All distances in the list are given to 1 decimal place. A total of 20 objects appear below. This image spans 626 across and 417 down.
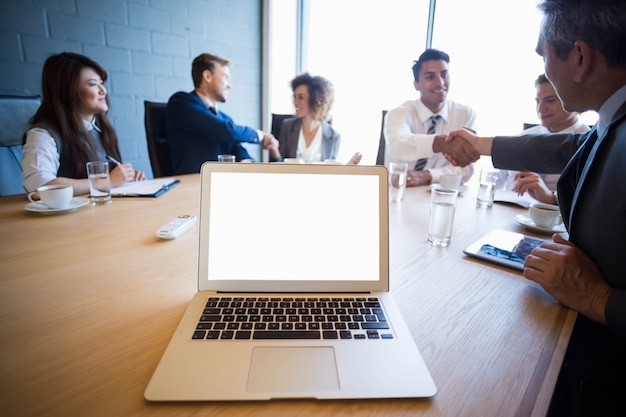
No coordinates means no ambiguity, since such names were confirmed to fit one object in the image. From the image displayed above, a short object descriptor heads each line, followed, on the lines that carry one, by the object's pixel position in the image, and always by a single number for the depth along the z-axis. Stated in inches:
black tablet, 31.7
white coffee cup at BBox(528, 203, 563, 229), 39.3
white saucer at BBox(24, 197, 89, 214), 41.7
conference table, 15.7
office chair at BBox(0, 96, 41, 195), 62.9
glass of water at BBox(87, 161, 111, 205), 47.9
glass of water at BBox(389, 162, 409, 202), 51.5
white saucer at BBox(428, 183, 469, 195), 61.4
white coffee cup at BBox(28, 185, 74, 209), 41.2
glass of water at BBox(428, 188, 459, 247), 36.1
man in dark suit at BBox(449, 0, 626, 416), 24.1
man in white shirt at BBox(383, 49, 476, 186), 76.2
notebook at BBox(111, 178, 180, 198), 51.4
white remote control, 35.2
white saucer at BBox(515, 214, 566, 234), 39.4
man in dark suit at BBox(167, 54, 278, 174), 90.6
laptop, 16.7
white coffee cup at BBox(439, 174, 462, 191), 57.1
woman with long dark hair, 58.8
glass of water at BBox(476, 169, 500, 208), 51.2
